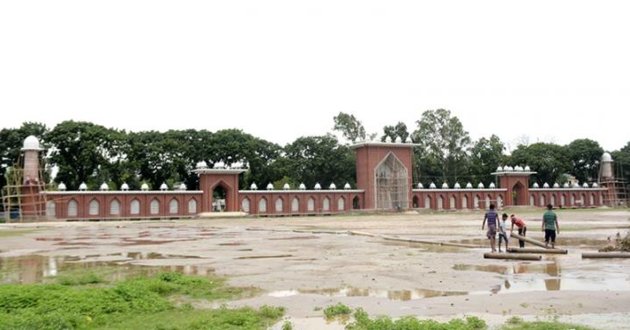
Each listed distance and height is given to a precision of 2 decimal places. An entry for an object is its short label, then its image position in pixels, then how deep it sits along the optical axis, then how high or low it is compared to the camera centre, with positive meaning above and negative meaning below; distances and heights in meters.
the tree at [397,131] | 86.50 +9.78
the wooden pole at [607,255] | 15.41 -1.85
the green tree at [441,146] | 83.69 +7.00
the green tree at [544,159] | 86.56 +4.75
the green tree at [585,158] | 88.88 +4.89
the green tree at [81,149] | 64.06 +6.44
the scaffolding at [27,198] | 54.47 +0.89
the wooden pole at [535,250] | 16.53 -1.80
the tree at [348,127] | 82.81 +10.16
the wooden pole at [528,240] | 17.66 -1.57
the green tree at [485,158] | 86.06 +5.20
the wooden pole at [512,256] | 15.35 -1.82
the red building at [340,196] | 59.78 +0.13
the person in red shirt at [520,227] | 18.39 -1.21
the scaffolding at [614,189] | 86.69 -0.31
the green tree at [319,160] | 78.75 +5.26
